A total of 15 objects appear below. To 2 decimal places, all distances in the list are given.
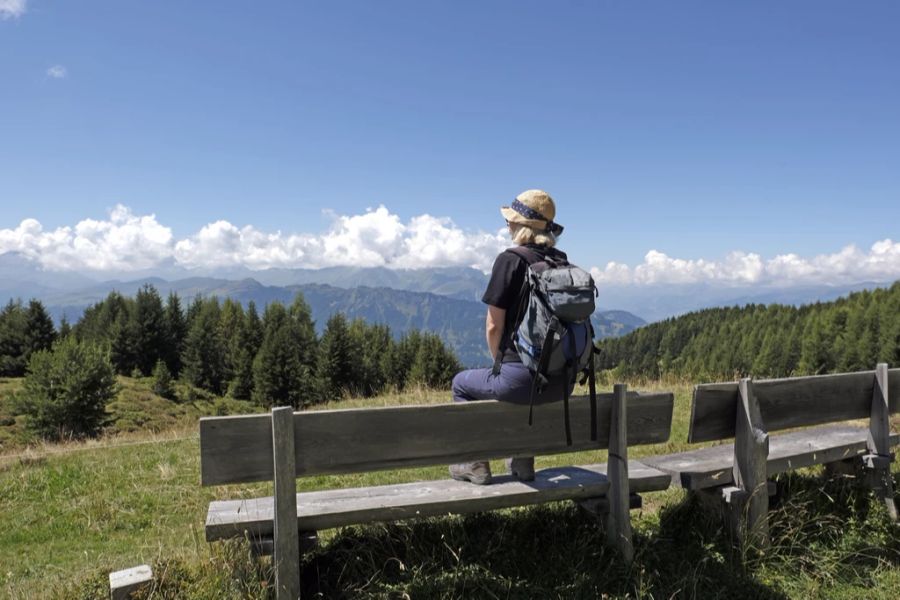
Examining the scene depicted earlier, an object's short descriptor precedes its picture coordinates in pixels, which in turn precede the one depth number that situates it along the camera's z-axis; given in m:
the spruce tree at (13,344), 60.72
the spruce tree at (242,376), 70.25
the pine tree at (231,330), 75.68
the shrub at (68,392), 38.53
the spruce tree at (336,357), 68.75
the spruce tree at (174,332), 76.81
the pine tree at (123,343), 71.62
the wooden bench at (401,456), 3.03
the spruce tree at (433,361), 64.81
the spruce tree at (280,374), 65.31
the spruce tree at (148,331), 73.69
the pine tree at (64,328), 68.62
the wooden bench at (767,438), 4.28
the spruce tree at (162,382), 64.62
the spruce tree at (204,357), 73.94
